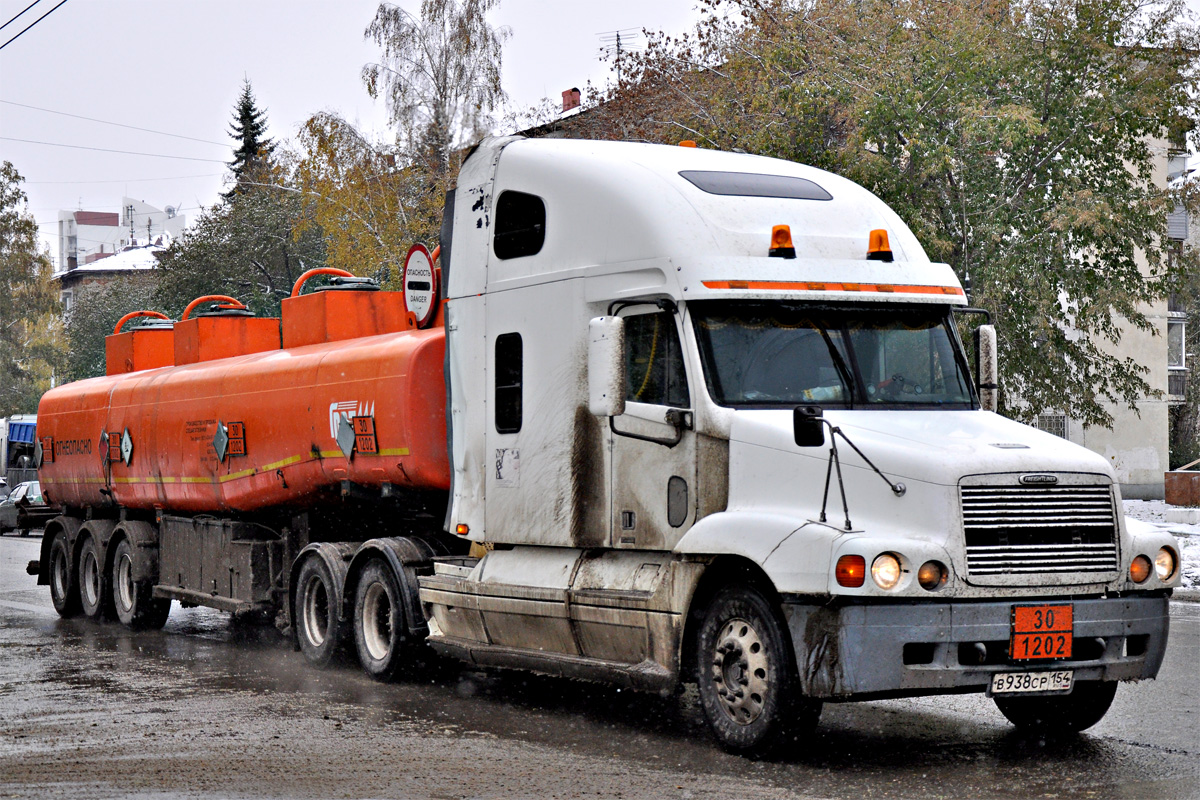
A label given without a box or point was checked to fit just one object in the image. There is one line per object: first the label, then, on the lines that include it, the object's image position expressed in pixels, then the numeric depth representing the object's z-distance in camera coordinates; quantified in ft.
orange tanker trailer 38.11
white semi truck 25.48
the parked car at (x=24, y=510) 119.34
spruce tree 234.79
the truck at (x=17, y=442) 191.21
